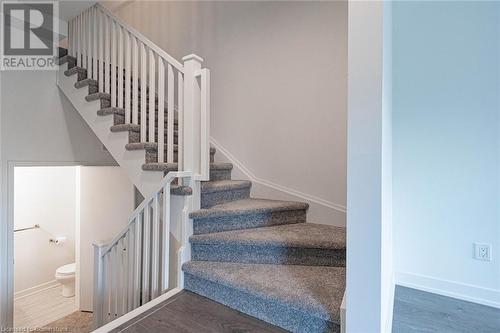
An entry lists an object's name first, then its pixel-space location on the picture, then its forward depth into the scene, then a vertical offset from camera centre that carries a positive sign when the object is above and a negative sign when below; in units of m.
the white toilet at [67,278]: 3.89 -1.63
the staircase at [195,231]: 1.52 -0.49
